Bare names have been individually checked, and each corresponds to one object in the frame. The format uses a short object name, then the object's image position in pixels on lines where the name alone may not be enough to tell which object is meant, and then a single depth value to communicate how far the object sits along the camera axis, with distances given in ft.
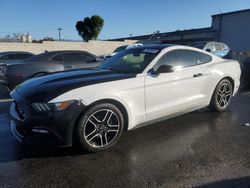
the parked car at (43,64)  17.69
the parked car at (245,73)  20.58
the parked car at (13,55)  27.04
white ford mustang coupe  8.13
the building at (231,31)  55.67
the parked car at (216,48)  30.48
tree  97.64
